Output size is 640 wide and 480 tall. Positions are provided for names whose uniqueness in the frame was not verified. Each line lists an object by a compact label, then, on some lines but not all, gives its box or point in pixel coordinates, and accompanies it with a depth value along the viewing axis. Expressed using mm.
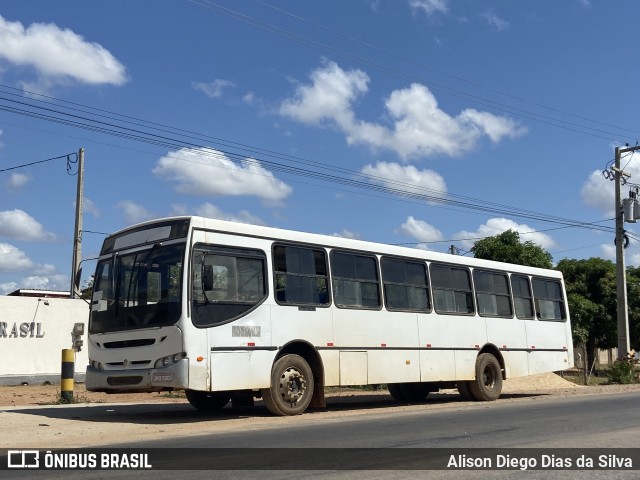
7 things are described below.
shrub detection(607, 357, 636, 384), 27484
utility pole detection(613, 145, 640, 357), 29812
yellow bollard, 15961
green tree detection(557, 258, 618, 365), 48062
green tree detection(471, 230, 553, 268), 39344
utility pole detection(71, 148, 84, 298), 28984
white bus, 12422
